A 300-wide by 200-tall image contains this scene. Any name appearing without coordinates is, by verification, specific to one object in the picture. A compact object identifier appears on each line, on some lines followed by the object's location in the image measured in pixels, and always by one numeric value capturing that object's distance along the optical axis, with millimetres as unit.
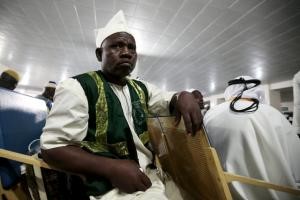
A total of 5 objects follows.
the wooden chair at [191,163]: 902
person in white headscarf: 1285
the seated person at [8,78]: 2740
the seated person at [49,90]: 4137
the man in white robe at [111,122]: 891
